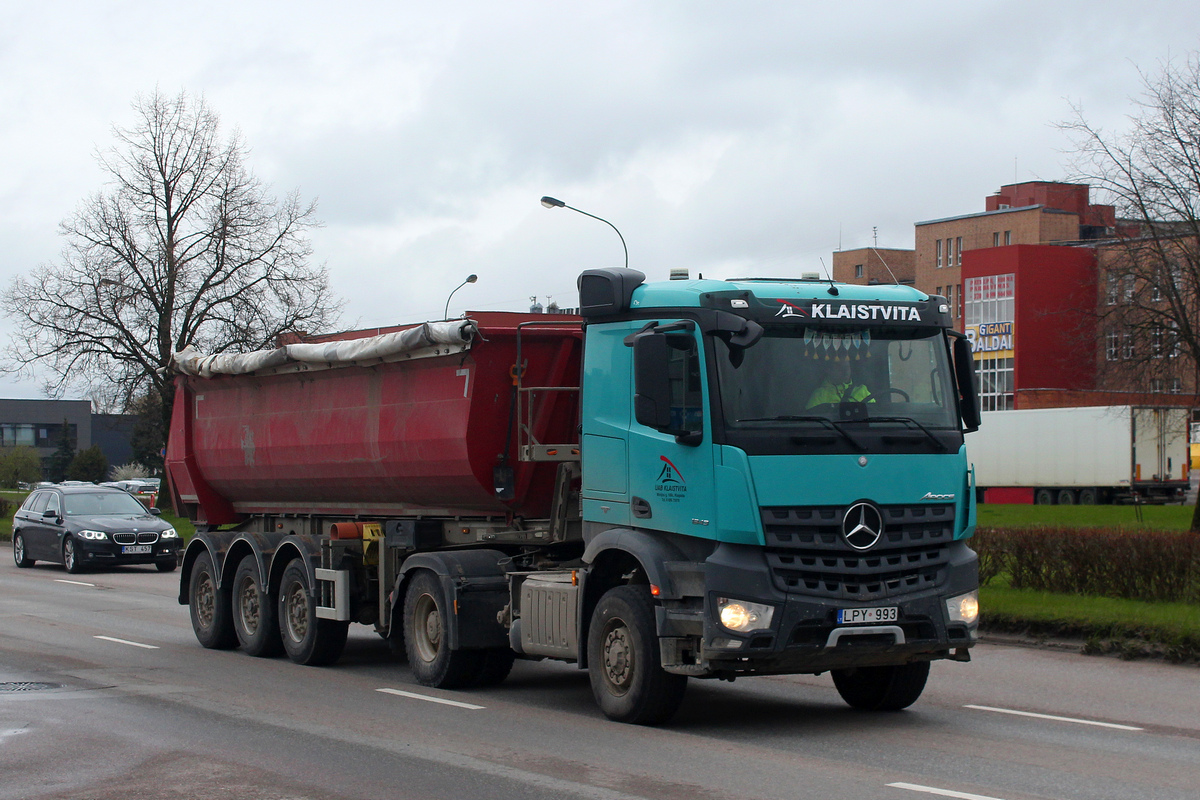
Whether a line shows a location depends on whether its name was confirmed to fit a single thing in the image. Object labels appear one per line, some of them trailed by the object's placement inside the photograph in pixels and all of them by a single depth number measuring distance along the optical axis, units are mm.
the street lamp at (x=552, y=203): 31281
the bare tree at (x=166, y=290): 46312
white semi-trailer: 55906
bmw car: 27234
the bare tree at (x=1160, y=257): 30422
